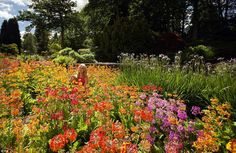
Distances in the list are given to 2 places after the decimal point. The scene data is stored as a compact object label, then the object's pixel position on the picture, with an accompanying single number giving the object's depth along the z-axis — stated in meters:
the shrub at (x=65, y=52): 9.23
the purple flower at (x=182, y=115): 2.15
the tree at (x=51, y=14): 20.68
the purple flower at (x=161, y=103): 2.36
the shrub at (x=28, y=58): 8.28
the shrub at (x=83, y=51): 9.88
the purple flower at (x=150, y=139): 1.98
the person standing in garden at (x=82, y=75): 4.24
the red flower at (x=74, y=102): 2.53
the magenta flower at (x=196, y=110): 2.30
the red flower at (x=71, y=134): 1.83
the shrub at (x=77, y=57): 8.61
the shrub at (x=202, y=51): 10.48
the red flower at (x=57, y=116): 2.31
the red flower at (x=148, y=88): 2.89
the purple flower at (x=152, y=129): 2.07
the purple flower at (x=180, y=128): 1.97
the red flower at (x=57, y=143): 1.72
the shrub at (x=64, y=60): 7.40
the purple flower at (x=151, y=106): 2.34
